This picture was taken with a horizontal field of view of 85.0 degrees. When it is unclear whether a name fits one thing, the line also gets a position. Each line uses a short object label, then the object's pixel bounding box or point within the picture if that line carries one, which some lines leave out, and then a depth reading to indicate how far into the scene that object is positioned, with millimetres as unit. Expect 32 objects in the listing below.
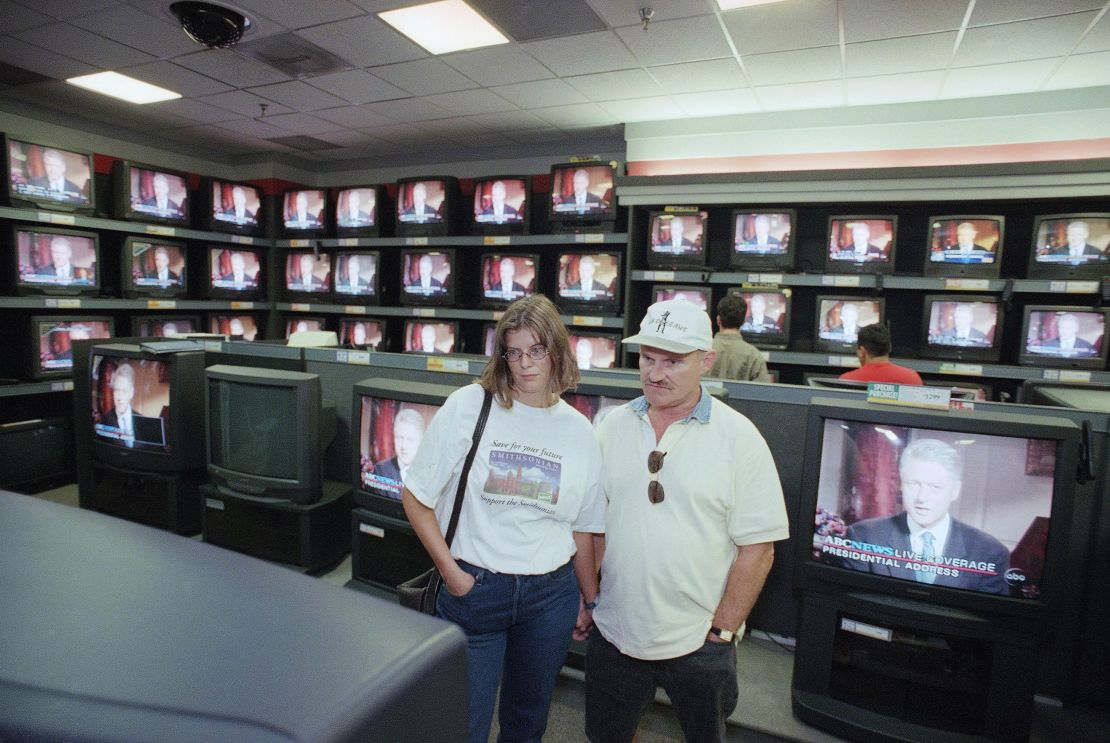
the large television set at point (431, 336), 5832
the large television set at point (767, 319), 4543
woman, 1483
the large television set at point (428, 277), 5684
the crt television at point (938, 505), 1620
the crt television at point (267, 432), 2420
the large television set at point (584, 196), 5070
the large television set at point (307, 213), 6337
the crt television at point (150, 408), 2857
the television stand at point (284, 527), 2500
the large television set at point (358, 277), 6016
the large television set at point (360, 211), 6082
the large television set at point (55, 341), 4348
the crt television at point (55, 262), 4297
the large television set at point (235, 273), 6145
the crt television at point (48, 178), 4233
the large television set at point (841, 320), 4340
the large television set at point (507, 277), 5375
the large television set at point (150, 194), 5098
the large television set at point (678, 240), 4773
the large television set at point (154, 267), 5109
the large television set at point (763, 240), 4527
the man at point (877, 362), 3338
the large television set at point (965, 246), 4016
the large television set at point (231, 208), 6035
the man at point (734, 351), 3768
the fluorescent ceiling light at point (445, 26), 3576
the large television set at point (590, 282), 5043
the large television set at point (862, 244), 4281
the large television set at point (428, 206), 5715
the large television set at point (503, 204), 5406
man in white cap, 1498
